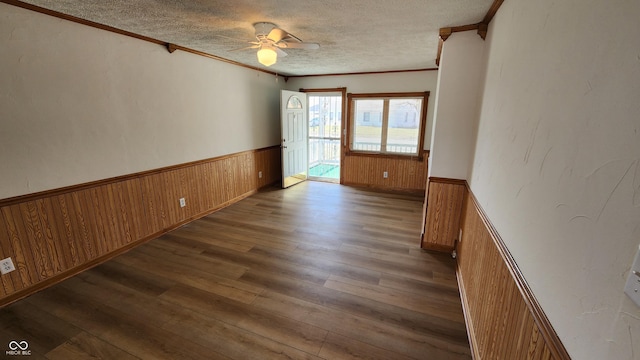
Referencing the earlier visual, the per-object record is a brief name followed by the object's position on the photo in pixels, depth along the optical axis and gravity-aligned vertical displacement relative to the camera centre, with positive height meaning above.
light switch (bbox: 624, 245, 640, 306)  0.53 -0.32
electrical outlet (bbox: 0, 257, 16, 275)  1.95 -1.07
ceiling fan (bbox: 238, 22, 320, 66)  2.29 +0.75
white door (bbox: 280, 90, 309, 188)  4.96 -0.23
